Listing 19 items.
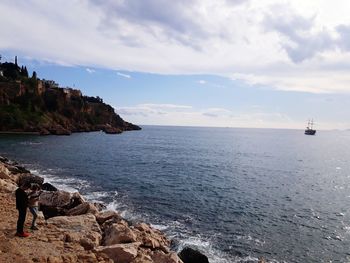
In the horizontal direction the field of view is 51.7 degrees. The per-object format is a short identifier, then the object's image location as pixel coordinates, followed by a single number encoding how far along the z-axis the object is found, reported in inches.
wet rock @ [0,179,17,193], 1078.9
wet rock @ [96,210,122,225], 924.6
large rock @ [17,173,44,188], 1393.8
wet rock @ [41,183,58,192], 1346.0
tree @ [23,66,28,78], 7405.0
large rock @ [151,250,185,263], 704.4
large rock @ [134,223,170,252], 800.9
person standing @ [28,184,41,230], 698.8
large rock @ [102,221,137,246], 740.6
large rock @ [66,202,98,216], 968.9
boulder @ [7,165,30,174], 1742.7
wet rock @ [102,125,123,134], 7471.0
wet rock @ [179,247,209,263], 837.8
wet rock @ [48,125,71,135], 5722.9
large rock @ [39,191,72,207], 1016.1
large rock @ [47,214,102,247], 687.7
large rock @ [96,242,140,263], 646.5
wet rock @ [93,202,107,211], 1293.1
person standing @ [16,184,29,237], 656.4
